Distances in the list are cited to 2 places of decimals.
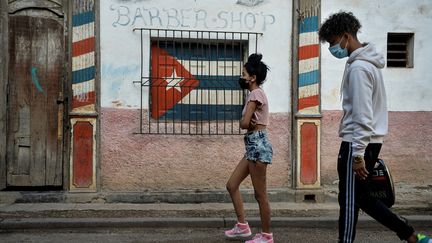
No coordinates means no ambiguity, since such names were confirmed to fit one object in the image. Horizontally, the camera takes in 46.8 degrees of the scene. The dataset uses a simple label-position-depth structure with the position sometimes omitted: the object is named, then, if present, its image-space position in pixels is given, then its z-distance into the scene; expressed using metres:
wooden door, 6.66
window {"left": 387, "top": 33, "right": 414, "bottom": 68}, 7.41
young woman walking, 4.86
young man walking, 3.95
